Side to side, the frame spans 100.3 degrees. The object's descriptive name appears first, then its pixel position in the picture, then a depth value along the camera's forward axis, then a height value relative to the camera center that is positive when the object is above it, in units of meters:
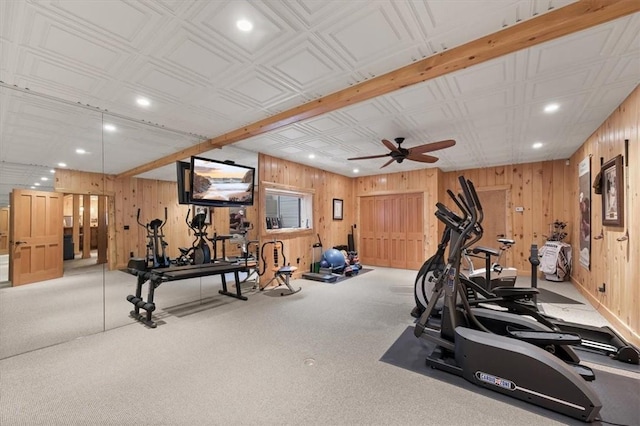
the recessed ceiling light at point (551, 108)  3.39 +1.37
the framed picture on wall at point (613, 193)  3.19 +0.25
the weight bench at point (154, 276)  3.60 -0.90
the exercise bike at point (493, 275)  4.28 -1.12
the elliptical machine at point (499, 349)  1.88 -1.13
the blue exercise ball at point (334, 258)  6.61 -1.08
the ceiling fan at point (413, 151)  3.91 +1.00
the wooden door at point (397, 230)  7.72 -0.47
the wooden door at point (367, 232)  8.36 -0.56
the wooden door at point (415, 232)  7.38 -0.50
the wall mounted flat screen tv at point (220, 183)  4.27 +0.56
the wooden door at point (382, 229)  8.05 -0.44
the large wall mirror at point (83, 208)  3.17 +0.11
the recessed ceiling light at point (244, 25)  1.93 +1.41
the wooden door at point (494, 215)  7.09 -0.04
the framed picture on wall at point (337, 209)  7.89 +0.17
